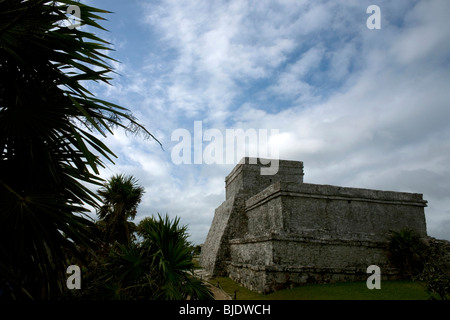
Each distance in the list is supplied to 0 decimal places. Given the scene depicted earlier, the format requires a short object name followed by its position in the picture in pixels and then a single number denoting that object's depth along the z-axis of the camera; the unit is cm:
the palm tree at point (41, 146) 315
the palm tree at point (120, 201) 954
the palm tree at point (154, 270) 405
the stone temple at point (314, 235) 888
